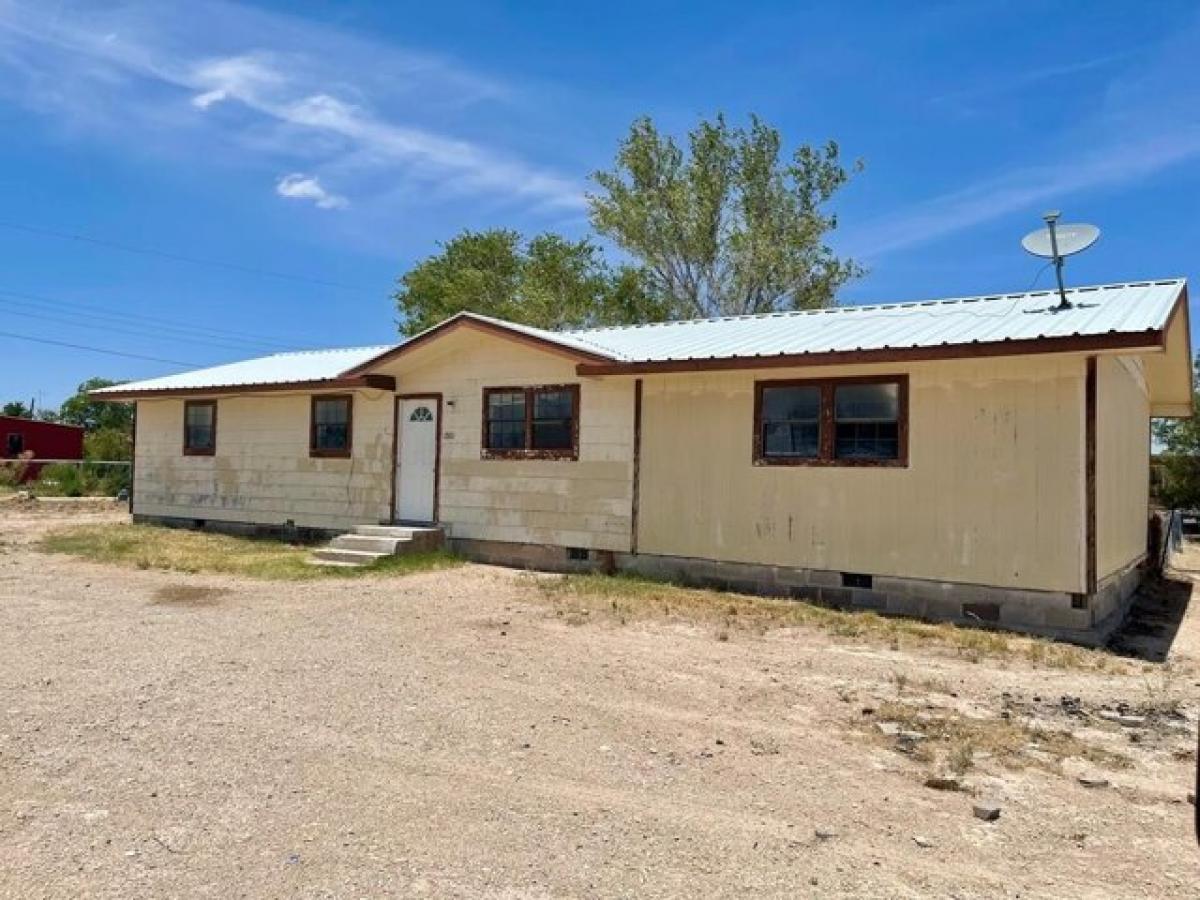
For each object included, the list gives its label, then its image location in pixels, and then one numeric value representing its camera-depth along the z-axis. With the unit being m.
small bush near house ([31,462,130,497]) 26.94
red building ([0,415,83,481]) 38.44
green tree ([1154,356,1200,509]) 29.34
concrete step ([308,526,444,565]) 12.86
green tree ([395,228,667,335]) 30.20
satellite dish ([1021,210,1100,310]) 10.27
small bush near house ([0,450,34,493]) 30.02
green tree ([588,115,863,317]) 27.14
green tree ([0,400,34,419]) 75.31
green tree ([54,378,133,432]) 77.24
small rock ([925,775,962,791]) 4.48
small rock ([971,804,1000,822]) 4.09
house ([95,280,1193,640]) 9.23
